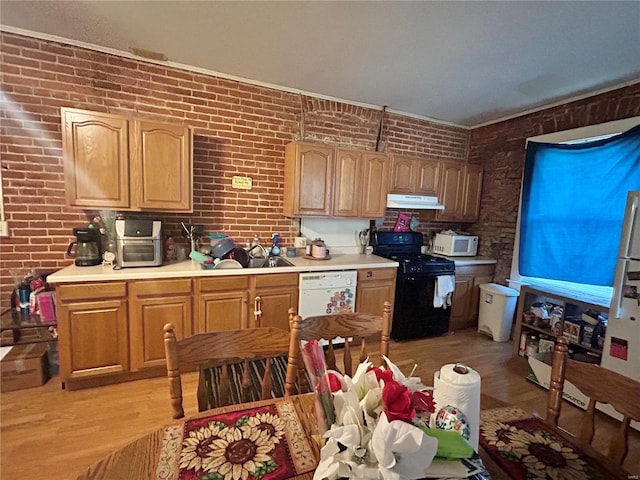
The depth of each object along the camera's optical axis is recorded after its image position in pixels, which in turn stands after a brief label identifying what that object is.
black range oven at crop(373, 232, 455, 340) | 3.31
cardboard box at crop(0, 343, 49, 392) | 2.20
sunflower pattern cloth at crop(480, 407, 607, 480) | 0.84
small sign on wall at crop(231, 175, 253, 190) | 3.11
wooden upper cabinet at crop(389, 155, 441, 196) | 3.56
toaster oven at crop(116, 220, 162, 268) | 2.37
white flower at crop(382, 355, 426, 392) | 0.79
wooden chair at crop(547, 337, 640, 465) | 1.00
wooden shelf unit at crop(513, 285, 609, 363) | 2.53
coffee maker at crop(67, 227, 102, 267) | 2.42
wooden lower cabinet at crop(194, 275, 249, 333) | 2.53
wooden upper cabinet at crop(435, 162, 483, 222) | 3.84
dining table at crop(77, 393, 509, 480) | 0.78
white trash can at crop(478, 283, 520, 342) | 3.41
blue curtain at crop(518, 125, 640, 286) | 2.65
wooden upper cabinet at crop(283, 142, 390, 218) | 3.10
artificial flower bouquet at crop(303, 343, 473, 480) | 0.61
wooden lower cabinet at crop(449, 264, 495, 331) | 3.69
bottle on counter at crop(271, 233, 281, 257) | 3.18
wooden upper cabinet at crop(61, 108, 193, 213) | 2.27
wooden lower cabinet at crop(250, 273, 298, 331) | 2.70
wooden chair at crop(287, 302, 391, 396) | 1.26
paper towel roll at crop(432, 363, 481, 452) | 0.77
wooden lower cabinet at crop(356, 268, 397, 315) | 3.12
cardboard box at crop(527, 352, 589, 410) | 2.34
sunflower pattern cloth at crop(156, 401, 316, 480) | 0.80
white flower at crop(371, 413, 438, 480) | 0.60
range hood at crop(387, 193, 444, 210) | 3.52
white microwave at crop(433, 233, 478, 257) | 3.82
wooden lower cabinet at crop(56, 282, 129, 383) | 2.17
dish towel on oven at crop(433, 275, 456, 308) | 3.38
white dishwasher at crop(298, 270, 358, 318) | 2.86
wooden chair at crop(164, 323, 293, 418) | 1.10
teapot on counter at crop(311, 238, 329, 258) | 3.19
